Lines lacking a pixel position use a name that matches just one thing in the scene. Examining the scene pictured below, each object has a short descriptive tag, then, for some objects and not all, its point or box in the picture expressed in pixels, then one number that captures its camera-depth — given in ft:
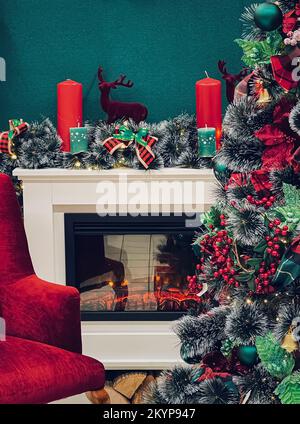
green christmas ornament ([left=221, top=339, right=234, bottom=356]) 6.79
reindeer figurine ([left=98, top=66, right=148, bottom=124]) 10.62
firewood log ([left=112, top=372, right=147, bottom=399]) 10.76
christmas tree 6.47
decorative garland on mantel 10.41
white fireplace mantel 10.44
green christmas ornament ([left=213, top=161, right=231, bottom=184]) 6.84
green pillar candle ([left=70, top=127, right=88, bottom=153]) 10.34
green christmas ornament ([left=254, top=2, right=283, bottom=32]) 6.36
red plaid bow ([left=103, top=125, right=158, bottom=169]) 10.28
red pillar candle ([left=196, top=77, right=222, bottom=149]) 10.40
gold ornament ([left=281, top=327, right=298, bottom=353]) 6.54
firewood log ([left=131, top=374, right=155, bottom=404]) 10.77
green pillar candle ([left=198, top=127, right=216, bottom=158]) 10.26
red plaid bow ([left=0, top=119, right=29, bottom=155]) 10.47
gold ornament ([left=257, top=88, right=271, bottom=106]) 6.63
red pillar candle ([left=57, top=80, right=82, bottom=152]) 10.53
